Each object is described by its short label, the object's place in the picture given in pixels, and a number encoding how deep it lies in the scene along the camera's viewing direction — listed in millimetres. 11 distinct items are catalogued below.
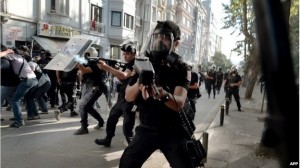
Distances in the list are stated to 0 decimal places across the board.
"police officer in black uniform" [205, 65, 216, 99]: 11220
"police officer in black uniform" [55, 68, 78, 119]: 5505
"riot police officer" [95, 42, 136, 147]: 3410
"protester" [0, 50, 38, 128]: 4376
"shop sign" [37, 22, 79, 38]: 12543
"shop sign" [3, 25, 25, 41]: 10790
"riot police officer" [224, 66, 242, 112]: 7819
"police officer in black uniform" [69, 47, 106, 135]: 4118
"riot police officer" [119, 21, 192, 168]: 1851
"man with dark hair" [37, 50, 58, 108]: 6458
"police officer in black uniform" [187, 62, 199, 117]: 4447
